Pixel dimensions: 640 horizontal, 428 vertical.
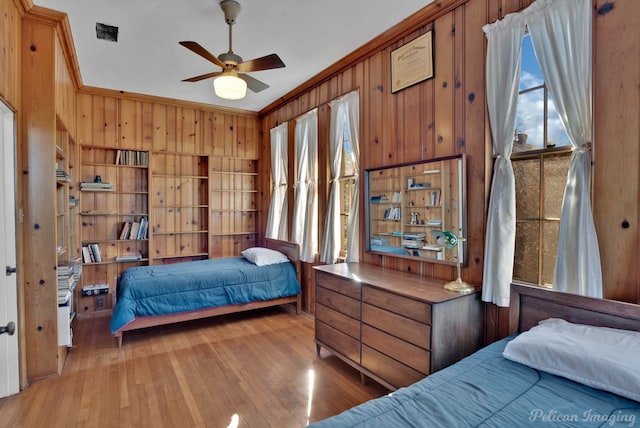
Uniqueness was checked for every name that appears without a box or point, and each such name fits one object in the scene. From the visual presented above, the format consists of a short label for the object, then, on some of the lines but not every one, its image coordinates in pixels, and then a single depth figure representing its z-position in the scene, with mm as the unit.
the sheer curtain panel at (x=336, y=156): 3516
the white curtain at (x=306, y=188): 4121
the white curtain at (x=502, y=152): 2123
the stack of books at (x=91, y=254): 4336
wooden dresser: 2059
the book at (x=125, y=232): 4582
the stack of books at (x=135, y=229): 4598
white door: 2420
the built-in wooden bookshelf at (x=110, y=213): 4430
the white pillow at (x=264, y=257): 4250
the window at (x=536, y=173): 2045
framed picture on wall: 2689
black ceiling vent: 2861
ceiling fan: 2557
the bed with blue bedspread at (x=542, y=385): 1209
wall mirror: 2467
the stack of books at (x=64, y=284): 2905
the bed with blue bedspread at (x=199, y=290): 3451
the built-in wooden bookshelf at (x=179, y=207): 4898
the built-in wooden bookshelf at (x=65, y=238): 2893
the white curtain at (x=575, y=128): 1780
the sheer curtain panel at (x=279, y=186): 4793
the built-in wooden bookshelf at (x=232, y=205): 5285
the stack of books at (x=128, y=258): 4566
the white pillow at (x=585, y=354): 1285
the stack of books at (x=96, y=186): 4352
